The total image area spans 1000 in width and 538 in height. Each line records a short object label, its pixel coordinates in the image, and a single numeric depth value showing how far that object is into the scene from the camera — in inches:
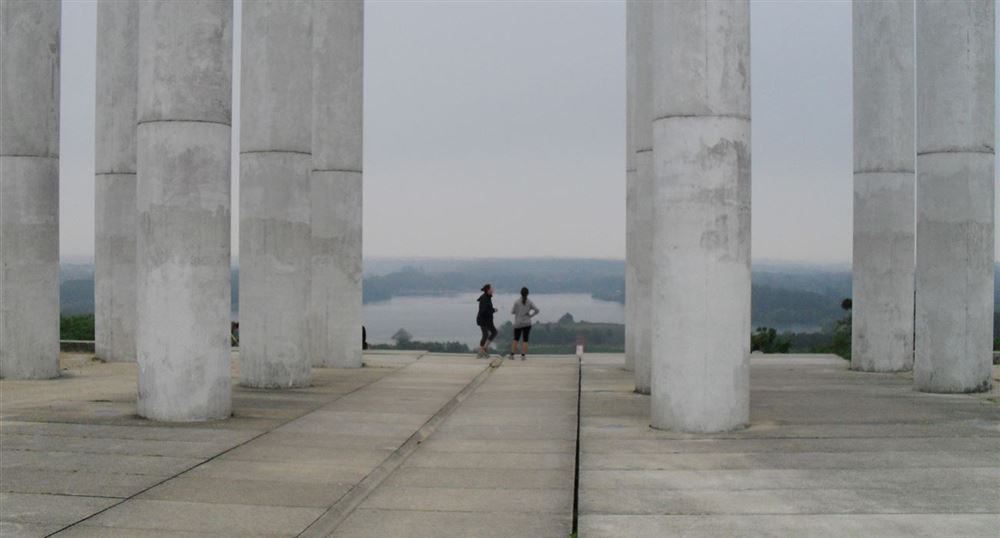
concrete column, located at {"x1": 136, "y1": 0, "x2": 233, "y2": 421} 552.7
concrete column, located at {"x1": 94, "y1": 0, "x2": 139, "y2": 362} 930.1
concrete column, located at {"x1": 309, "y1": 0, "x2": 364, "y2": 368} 866.8
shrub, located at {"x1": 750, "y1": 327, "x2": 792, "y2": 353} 1227.9
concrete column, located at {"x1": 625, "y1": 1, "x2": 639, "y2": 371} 861.2
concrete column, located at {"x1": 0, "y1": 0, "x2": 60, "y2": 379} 759.7
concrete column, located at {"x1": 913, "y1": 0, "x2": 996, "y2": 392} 688.4
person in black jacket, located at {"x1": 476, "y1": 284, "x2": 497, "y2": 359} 1049.5
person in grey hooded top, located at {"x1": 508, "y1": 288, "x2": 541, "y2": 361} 1042.7
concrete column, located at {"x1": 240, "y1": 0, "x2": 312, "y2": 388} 719.7
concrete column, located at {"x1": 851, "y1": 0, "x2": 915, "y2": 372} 862.5
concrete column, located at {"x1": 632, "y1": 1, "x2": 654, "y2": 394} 681.6
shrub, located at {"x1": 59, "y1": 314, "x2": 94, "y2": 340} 1259.5
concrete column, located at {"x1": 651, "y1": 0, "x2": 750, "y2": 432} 516.4
